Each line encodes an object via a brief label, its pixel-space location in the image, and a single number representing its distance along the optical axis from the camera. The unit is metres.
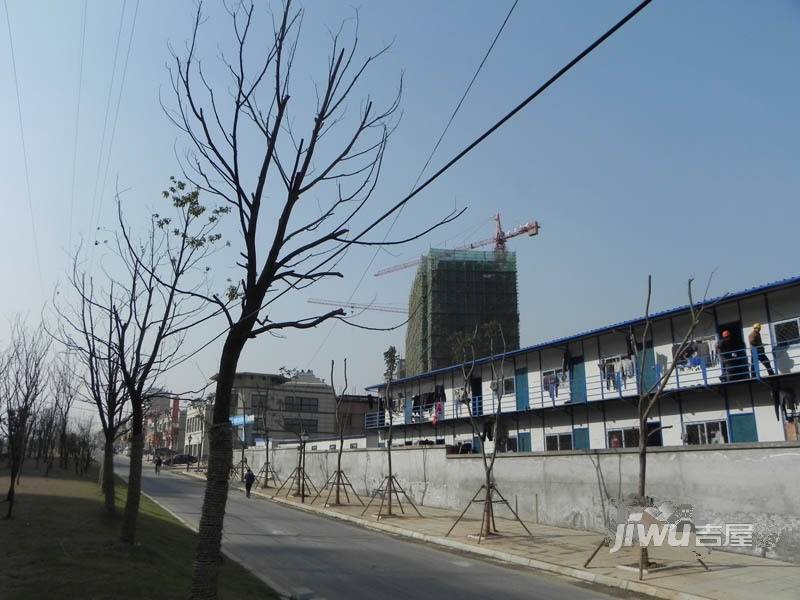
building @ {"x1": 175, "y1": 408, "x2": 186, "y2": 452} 123.62
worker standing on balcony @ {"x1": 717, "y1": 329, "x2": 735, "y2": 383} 22.42
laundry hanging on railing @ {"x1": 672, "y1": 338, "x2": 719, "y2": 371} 23.52
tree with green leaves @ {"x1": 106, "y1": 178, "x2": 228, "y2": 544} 11.66
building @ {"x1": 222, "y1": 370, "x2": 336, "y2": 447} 79.00
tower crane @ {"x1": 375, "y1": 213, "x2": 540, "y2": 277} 132.46
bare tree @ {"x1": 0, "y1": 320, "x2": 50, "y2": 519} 17.53
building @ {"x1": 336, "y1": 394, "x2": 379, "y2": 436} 75.69
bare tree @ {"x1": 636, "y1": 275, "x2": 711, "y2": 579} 12.50
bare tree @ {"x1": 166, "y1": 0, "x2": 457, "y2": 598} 5.89
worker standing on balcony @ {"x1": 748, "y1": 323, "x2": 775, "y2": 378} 21.31
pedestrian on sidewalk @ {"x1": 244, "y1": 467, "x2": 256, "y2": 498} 36.09
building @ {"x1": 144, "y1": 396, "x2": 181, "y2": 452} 111.03
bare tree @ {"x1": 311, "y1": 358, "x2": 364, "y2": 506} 30.98
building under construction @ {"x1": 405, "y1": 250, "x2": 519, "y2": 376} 118.62
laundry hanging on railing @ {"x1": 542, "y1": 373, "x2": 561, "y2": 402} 30.22
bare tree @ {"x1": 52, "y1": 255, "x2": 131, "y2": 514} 13.84
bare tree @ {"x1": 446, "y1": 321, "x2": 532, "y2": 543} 18.44
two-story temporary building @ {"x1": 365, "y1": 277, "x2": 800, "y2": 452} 21.58
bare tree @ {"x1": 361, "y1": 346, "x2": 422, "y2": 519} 25.64
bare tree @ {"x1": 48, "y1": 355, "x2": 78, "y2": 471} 28.50
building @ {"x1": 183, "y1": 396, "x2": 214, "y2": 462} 96.96
